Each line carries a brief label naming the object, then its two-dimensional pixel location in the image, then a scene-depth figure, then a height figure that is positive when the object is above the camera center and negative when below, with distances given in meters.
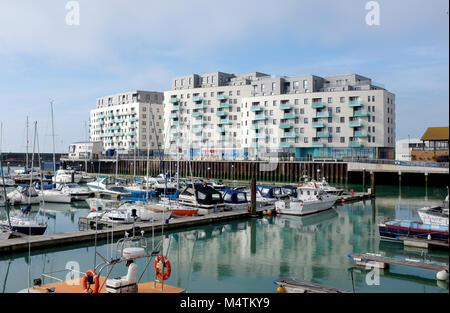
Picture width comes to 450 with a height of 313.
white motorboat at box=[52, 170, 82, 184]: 63.32 -3.03
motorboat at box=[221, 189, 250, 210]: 34.31 -3.78
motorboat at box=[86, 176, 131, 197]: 46.00 -3.57
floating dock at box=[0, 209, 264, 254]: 19.00 -4.18
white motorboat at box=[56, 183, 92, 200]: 43.53 -3.74
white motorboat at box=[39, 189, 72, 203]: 41.47 -4.06
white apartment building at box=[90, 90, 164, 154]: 106.31 +10.45
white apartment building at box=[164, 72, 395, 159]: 69.62 +8.22
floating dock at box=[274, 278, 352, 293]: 12.24 -4.20
